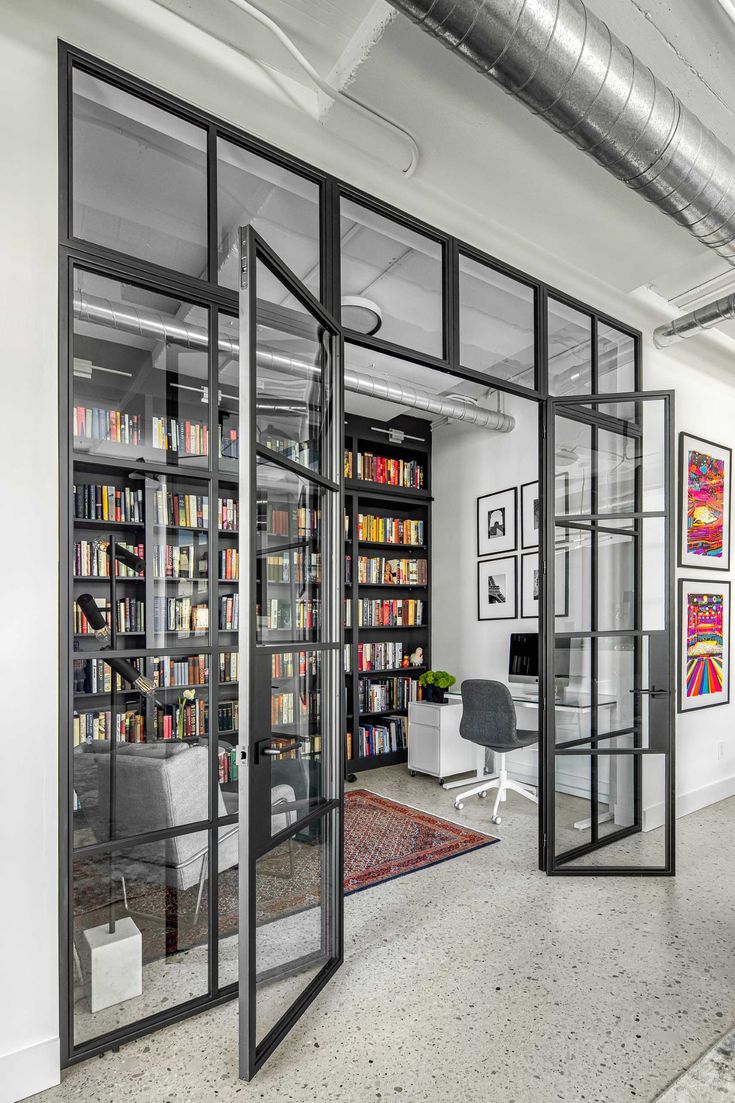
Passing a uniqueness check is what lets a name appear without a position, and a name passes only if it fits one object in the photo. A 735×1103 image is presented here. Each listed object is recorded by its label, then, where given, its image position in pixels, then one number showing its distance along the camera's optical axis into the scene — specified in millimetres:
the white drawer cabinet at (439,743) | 4961
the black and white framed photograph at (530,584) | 5137
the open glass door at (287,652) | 1904
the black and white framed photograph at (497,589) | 5352
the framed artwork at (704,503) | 4324
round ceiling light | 2652
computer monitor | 4941
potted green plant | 5168
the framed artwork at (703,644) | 4316
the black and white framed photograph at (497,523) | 5398
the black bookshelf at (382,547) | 5461
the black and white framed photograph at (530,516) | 5159
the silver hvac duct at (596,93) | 1708
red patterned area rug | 3346
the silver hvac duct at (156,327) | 1983
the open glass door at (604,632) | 3412
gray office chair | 4258
